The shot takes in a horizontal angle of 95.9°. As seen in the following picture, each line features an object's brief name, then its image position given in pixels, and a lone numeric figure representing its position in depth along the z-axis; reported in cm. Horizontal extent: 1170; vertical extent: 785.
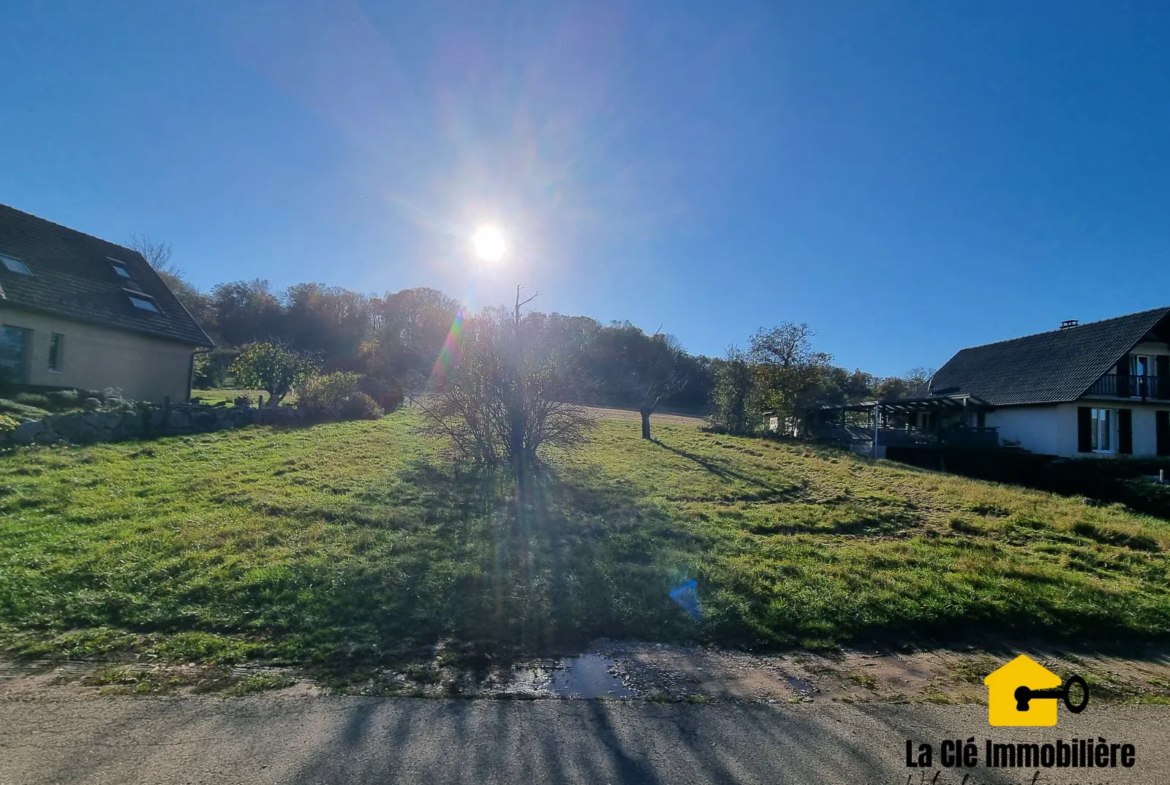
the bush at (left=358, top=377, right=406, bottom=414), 2186
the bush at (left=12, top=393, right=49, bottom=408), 1236
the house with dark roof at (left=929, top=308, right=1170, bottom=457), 2230
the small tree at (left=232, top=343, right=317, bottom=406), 1978
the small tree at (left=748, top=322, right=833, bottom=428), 2888
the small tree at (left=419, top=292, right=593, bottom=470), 1088
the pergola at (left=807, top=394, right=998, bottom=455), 2384
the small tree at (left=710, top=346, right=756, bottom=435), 2786
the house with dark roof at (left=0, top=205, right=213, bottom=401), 1500
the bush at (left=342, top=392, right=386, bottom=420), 1845
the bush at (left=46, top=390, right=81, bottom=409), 1268
